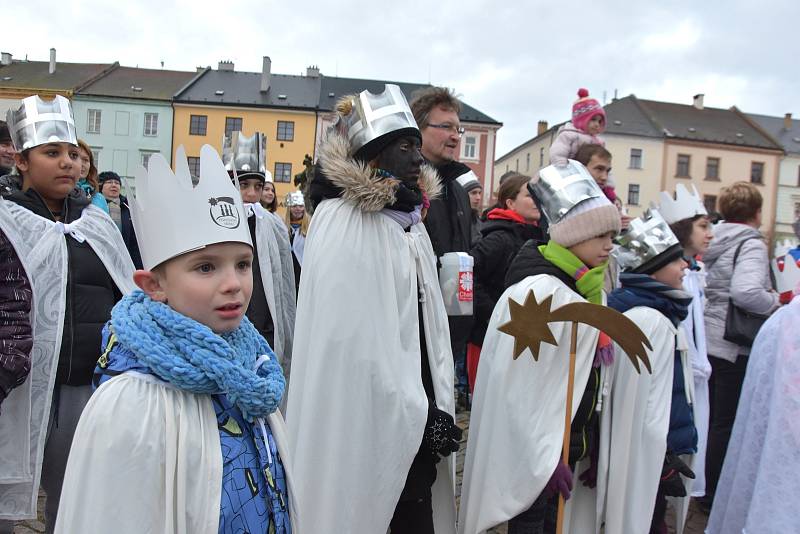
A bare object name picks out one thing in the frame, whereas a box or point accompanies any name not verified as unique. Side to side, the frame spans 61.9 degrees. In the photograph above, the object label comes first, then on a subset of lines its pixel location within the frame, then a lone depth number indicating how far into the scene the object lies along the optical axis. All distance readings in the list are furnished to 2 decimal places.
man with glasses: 3.92
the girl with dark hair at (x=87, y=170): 4.19
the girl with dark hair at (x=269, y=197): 6.81
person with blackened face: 3.00
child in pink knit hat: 6.04
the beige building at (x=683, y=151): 49.03
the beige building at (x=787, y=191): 51.69
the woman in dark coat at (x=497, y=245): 5.11
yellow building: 44.91
